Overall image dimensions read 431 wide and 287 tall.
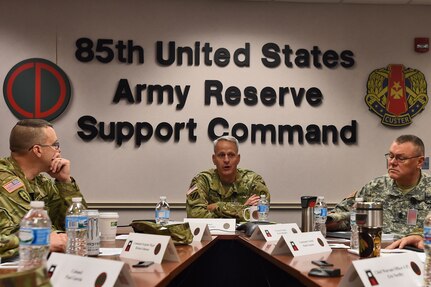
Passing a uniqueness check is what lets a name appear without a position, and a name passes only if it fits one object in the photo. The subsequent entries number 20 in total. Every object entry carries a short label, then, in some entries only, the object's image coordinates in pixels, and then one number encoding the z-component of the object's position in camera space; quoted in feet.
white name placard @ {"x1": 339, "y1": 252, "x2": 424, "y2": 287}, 5.24
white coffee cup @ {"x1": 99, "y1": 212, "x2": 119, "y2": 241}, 9.14
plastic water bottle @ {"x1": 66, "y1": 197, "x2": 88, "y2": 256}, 7.11
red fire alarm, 18.88
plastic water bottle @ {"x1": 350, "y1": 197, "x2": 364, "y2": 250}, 8.41
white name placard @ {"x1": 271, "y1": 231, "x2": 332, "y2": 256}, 7.98
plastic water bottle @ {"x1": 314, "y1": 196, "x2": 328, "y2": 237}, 10.59
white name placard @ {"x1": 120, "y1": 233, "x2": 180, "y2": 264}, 7.13
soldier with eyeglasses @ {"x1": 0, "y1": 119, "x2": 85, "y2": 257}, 8.30
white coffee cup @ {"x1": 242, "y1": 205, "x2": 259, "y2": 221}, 12.84
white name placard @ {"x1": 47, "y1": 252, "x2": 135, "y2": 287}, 5.07
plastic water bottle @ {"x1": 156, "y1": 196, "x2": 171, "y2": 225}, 12.30
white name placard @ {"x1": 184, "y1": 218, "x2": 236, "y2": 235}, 11.45
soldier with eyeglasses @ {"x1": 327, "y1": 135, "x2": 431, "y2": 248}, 11.37
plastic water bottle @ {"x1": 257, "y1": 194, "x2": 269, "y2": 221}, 12.67
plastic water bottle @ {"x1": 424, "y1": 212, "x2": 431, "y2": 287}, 5.64
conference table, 6.27
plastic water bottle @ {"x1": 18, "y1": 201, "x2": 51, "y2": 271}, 5.12
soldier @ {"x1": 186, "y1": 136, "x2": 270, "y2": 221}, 14.24
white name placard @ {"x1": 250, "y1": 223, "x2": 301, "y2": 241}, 9.84
